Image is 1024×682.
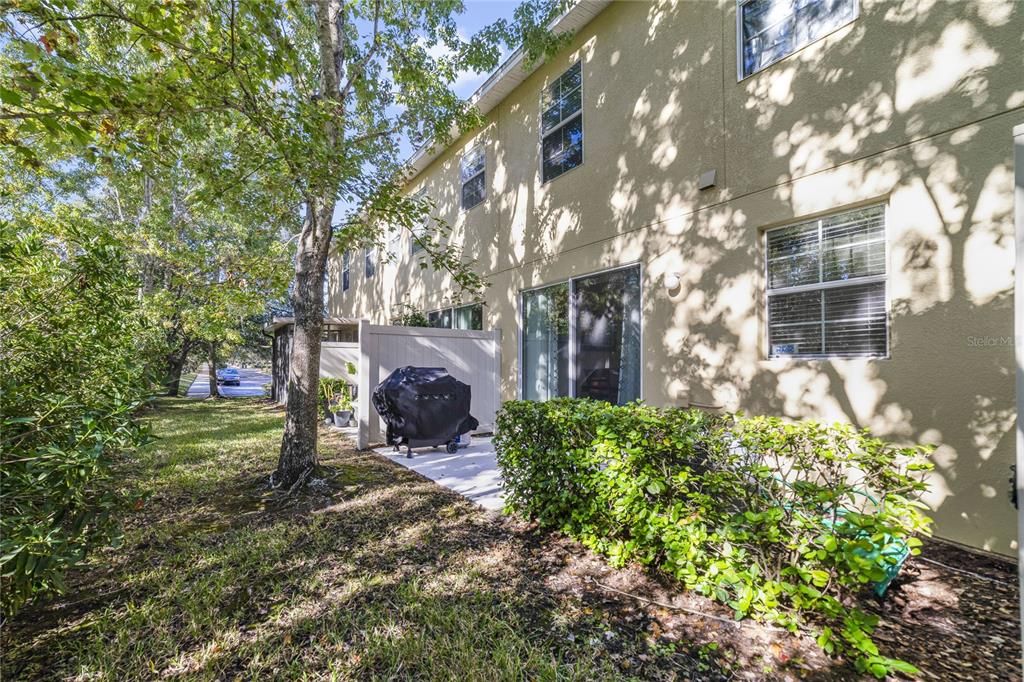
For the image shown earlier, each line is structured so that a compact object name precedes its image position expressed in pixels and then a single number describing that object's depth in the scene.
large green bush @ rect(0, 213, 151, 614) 2.06
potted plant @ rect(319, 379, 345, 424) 10.01
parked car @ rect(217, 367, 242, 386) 25.31
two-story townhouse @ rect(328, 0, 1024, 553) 3.28
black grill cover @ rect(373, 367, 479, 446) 6.37
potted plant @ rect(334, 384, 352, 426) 9.55
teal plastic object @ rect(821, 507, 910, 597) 2.23
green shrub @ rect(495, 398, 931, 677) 2.21
